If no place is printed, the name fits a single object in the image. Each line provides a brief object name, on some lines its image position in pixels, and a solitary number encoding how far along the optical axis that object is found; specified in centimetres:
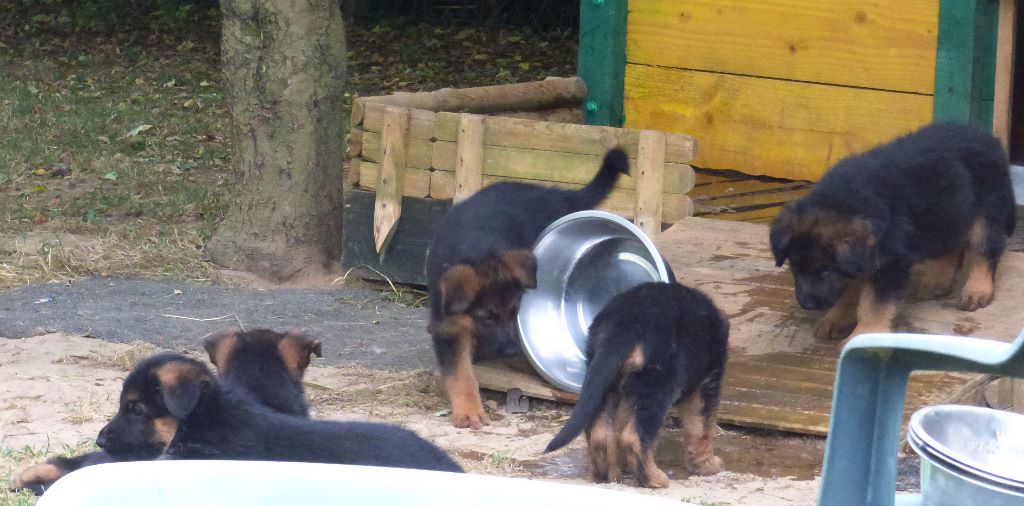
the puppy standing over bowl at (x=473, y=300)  1012
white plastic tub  368
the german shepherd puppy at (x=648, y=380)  846
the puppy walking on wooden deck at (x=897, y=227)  993
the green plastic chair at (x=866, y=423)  402
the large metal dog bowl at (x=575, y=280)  1113
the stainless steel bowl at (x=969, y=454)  358
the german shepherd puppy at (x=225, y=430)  685
